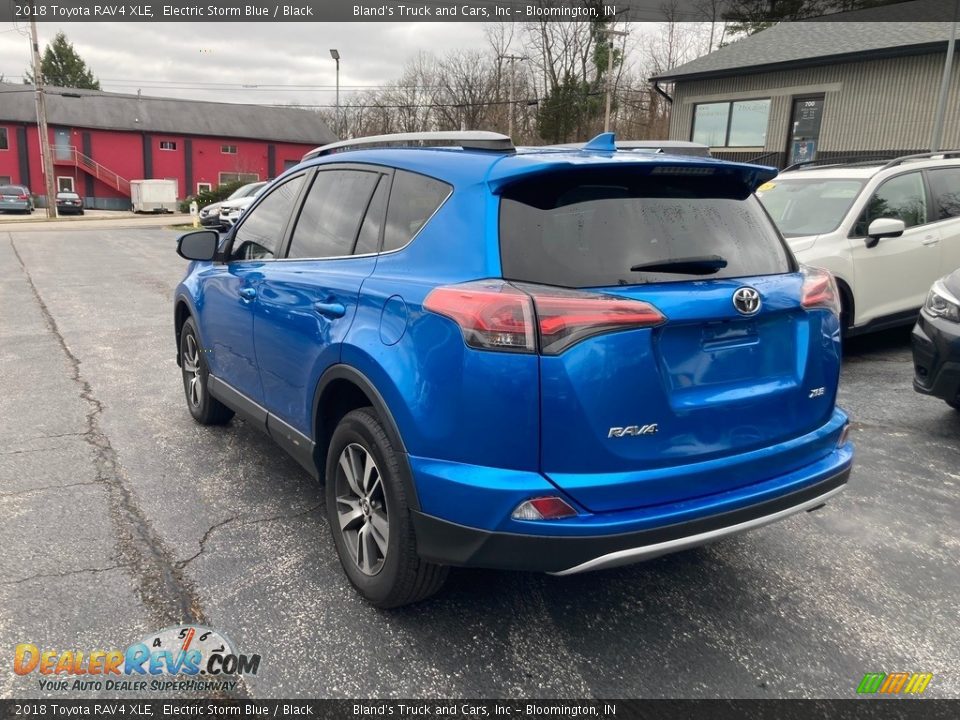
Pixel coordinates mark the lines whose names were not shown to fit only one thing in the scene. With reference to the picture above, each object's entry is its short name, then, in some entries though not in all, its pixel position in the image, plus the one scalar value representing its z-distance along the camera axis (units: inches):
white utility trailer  1791.3
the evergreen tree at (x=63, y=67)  3164.4
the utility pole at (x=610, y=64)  1733.0
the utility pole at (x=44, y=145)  1470.2
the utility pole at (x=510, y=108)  1690.5
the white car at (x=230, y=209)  868.0
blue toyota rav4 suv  91.9
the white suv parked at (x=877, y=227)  263.9
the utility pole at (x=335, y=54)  1754.4
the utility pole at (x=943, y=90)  660.1
